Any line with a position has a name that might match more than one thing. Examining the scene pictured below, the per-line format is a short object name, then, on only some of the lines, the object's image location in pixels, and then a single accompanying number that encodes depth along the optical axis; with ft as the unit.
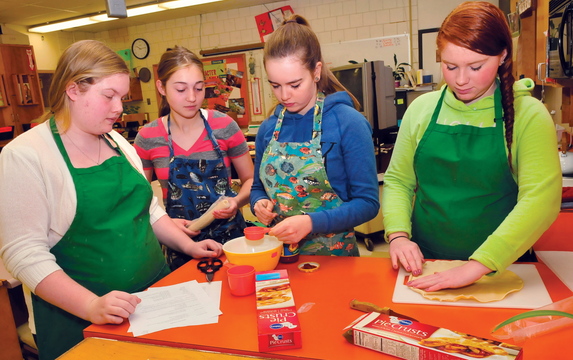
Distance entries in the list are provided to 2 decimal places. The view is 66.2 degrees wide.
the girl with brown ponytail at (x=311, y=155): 4.92
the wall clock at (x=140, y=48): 26.96
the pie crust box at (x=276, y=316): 3.18
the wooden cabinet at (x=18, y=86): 22.56
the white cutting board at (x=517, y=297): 3.60
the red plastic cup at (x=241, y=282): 4.11
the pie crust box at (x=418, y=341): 2.72
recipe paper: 3.72
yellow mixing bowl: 4.50
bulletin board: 25.09
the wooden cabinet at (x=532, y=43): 8.79
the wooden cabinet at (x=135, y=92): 27.43
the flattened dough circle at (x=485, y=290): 3.74
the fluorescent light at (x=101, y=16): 20.83
